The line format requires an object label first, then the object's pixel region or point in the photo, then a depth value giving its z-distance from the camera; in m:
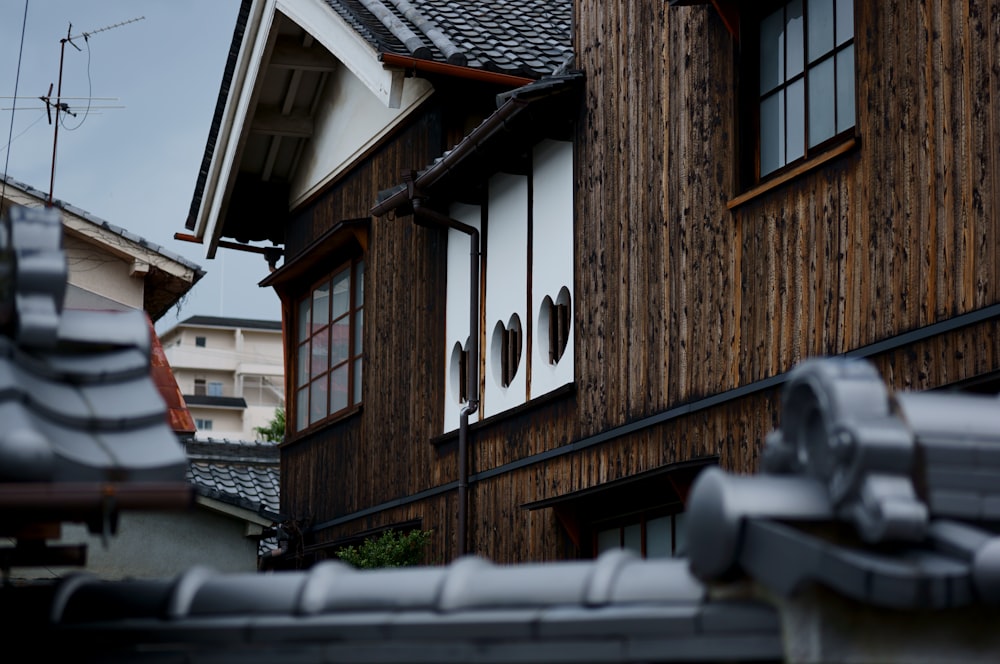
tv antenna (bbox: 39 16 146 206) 17.77
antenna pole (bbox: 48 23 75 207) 17.45
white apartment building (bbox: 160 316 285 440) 84.50
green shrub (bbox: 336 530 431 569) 13.38
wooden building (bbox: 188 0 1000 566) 7.84
